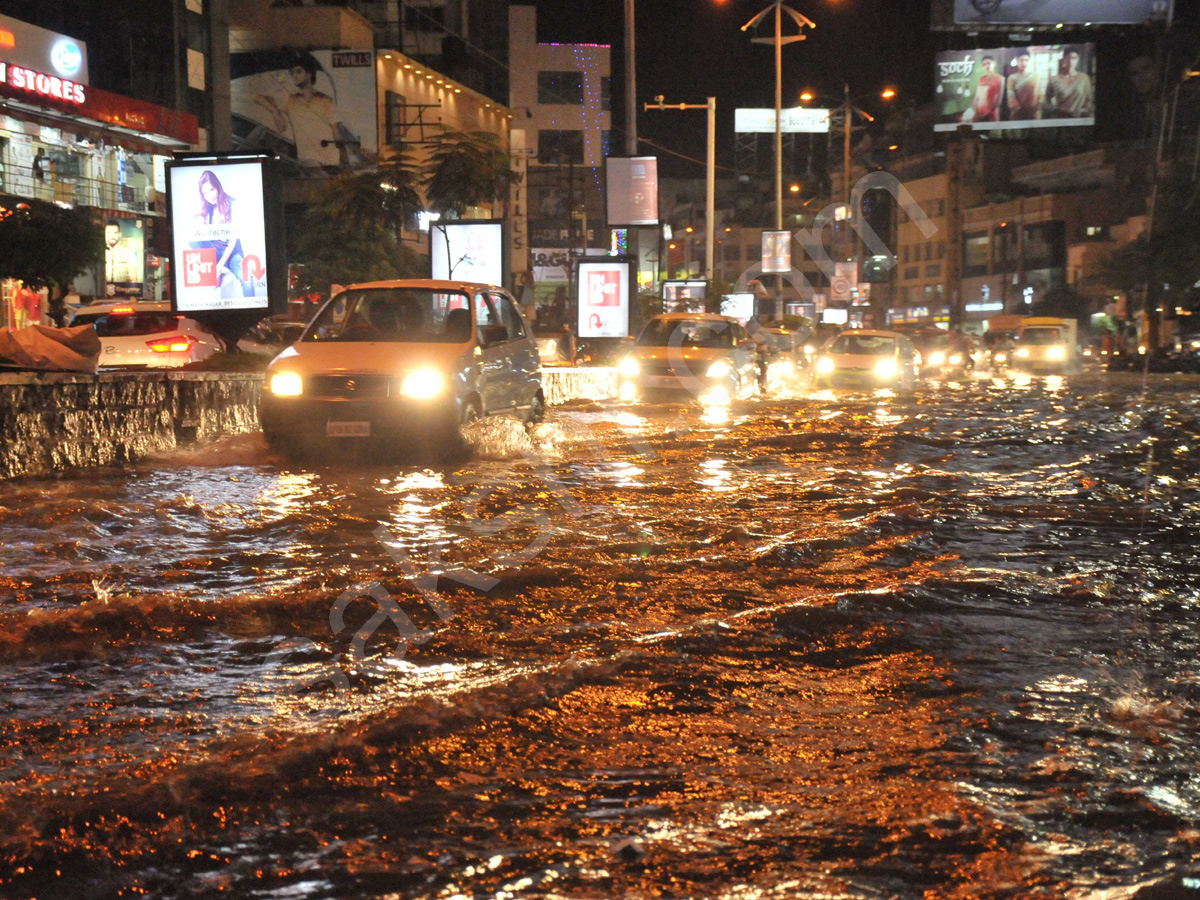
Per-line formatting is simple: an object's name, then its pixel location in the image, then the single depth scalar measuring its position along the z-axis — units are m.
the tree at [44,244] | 24.95
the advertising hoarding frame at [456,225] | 28.38
